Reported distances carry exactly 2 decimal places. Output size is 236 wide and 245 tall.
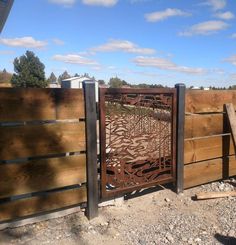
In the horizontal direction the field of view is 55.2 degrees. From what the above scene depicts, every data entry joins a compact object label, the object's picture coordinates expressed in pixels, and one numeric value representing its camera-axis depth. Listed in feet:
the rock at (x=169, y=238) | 7.59
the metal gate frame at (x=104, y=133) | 8.20
